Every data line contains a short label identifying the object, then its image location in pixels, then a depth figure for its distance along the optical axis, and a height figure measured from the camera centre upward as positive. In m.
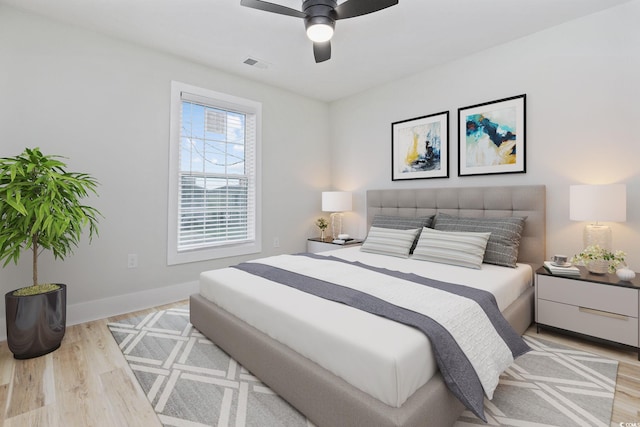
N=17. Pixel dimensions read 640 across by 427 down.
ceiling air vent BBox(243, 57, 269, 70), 3.41 +1.71
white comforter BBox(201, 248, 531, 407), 1.26 -0.57
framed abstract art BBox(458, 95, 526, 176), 3.00 +0.80
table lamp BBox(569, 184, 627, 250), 2.28 +0.08
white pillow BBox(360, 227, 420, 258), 3.11 -0.29
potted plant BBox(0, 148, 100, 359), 2.08 -0.12
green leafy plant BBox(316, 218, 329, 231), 4.55 -0.16
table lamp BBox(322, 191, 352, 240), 4.32 +0.17
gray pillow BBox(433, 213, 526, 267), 2.67 -0.18
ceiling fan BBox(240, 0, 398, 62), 2.01 +1.38
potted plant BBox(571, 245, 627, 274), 2.29 -0.33
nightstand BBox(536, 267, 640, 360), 2.10 -0.66
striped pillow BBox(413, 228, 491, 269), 2.61 -0.30
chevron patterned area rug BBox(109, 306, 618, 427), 1.56 -1.03
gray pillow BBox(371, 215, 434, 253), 3.37 -0.10
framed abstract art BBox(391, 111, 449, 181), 3.55 +0.82
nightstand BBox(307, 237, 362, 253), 4.10 -0.43
